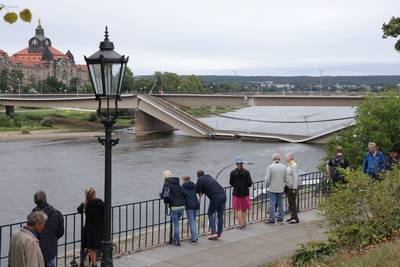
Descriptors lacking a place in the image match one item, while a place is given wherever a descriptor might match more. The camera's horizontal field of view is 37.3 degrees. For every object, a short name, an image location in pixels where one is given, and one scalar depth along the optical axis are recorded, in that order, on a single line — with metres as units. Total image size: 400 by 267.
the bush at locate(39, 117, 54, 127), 92.34
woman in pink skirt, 12.44
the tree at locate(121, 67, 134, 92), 133.07
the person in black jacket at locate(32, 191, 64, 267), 8.53
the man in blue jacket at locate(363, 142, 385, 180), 13.35
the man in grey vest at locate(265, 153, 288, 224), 12.88
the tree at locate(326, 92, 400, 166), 26.06
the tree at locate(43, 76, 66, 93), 144.25
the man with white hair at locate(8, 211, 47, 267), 6.52
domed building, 173.52
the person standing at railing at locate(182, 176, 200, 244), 11.43
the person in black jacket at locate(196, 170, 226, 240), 11.72
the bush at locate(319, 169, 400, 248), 8.66
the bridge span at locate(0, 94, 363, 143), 69.62
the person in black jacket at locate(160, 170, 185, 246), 11.17
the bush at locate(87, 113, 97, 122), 101.69
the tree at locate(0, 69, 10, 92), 131.25
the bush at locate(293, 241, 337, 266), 8.37
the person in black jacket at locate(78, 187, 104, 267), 9.87
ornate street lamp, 7.79
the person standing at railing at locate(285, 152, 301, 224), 13.08
